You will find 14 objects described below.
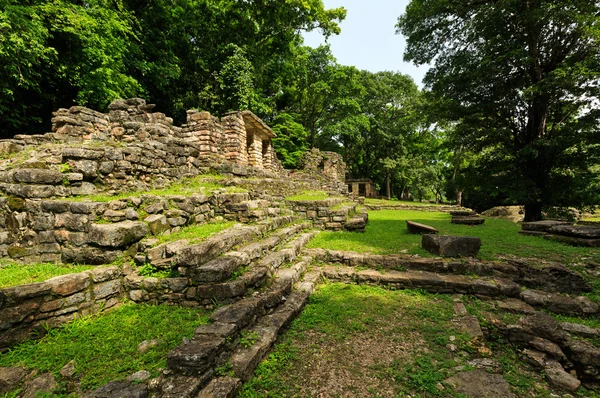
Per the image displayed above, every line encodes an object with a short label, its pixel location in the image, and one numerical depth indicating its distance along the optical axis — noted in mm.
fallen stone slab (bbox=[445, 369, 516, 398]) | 2203
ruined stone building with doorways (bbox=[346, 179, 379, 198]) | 29928
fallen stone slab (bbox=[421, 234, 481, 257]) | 5062
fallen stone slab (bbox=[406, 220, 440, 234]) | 7244
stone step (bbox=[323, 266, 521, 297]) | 4016
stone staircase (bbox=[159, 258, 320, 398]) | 2057
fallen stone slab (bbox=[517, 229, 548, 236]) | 7182
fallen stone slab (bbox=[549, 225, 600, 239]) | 5926
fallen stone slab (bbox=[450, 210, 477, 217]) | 12059
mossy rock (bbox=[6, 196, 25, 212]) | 3687
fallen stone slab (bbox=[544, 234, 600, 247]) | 5895
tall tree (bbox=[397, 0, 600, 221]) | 8609
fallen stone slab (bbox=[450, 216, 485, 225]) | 9953
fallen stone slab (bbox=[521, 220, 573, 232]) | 7329
